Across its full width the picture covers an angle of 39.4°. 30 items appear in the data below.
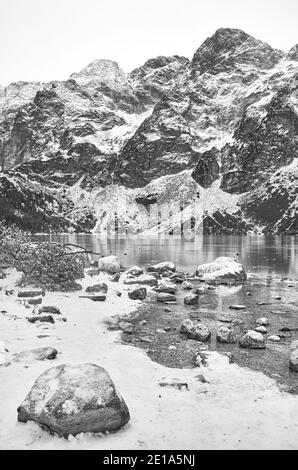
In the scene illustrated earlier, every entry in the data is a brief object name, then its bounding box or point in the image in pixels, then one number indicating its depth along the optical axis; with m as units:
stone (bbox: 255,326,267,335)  15.09
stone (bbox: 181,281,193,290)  26.88
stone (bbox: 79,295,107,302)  20.05
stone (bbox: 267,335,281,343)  13.84
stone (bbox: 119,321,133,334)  14.73
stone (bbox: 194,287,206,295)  24.82
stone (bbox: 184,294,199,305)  21.02
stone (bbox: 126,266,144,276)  31.01
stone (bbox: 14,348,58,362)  10.27
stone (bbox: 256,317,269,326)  16.38
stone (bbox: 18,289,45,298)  18.73
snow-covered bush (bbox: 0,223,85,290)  22.09
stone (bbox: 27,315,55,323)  14.51
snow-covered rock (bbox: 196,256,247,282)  31.19
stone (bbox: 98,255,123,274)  34.19
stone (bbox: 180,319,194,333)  14.56
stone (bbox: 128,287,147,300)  21.80
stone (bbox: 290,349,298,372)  10.88
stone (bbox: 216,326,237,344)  13.61
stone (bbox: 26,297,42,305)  17.45
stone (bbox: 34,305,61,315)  15.69
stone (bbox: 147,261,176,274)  35.91
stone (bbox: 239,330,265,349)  13.00
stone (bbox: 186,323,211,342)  13.90
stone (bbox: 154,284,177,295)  24.56
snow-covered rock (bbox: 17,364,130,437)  6.81
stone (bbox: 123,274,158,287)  26.98
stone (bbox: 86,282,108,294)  21.89
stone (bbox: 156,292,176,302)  21.83
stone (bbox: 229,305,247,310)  19.88
